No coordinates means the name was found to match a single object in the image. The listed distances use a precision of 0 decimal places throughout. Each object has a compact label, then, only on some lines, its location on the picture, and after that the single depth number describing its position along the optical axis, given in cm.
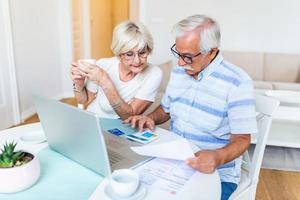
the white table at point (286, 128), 224
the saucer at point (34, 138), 115
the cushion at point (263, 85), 301
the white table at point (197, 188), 82
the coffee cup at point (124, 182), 78
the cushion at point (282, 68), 365
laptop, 81
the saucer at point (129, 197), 80
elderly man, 114
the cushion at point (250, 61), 372
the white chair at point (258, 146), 123
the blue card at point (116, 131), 122
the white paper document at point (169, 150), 99
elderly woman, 143
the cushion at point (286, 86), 303
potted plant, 80
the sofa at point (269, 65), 366
